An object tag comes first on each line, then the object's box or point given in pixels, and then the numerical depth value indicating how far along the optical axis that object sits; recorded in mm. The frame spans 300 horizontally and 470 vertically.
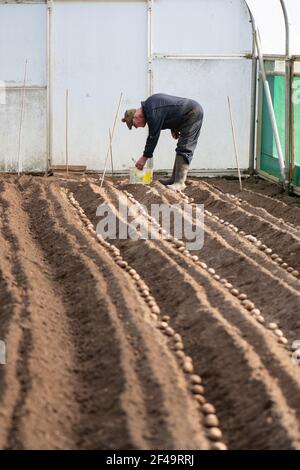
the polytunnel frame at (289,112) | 13656
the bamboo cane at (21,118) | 14592
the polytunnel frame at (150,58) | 15133
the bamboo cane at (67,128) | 15076
